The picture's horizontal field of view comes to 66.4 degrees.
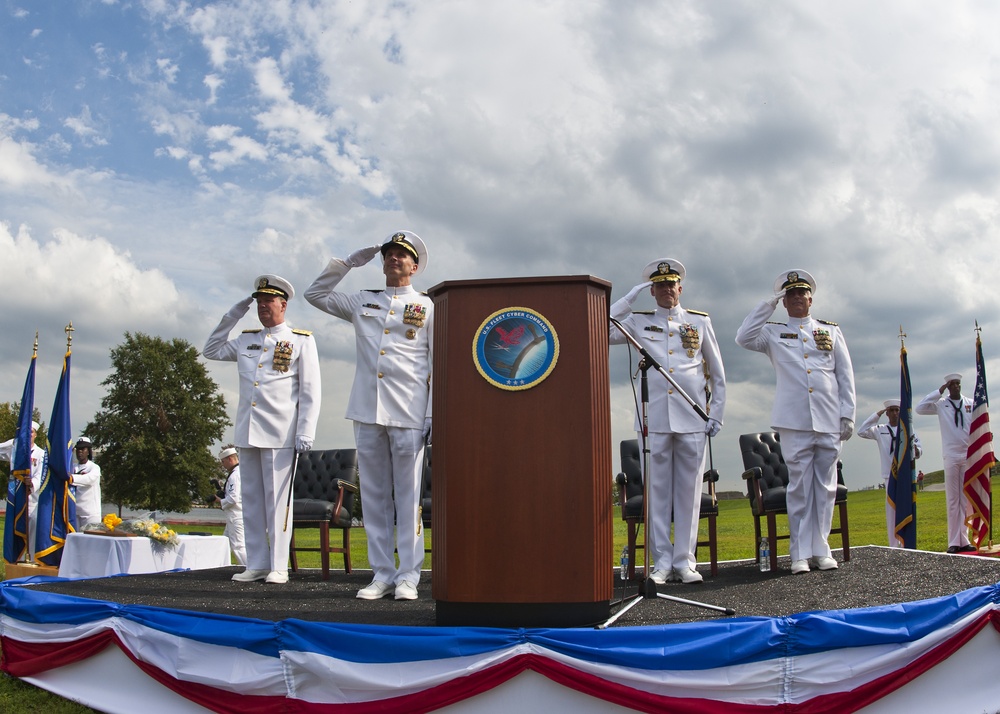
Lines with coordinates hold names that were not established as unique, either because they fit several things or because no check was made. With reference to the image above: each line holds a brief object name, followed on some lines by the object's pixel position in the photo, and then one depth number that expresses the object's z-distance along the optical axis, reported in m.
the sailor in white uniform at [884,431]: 10.94
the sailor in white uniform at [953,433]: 10.01
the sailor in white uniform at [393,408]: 4.83
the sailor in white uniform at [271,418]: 5.76
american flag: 8.77
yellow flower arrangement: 7.17
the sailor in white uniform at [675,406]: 5.66
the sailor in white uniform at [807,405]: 5.75
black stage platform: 3.83
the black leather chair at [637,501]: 5.95
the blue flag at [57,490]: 9.35
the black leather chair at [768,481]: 5.99
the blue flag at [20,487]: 9.70
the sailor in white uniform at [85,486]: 11.93
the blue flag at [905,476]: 8.48
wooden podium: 3.25
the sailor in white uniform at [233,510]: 10.64
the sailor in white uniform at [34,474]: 10.27
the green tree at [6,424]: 42.16
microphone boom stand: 3.67
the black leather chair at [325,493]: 6.44
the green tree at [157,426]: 33.44
